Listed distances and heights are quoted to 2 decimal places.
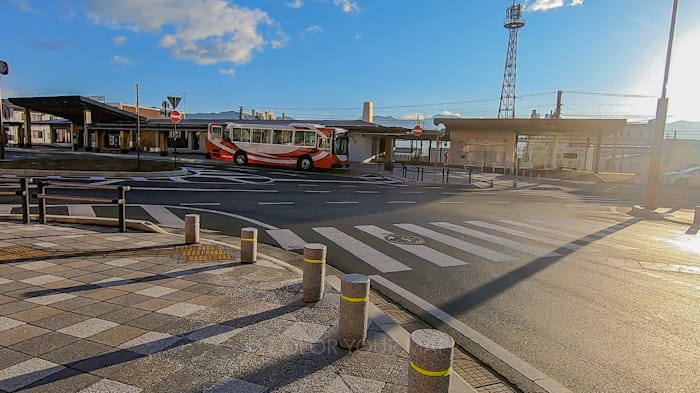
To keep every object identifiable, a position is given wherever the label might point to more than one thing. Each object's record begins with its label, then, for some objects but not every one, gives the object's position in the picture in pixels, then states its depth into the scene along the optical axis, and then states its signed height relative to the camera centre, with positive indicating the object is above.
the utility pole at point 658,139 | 13.88 +1.03
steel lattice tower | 55.72 +19.89
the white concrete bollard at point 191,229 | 6.99 -1.51
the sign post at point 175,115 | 21.23 +1.73
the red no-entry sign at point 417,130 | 25.64 +1.79
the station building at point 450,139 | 35.94 +1.93
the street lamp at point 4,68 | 20.73 +3.78
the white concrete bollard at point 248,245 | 6.04 -1.52
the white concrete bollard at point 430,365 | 2.49 -1.36
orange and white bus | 27.73 +0.44
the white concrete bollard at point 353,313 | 3.62 -1.51
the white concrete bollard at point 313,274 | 4.68 -1.50
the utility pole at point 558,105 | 42.94 +6.49
